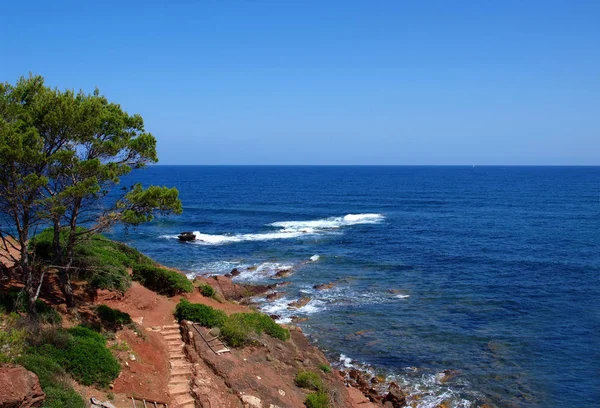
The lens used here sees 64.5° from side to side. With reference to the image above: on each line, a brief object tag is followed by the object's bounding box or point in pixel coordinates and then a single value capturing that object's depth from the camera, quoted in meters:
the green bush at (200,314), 23.86
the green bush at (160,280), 29.11
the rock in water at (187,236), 62.53
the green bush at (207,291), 31.08
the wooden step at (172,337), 22.41
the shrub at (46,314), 18.92
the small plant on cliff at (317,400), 19.84
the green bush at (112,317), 21.40
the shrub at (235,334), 22.88
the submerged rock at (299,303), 37.81
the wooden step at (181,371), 19.47
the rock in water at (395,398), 24.36
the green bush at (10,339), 15.12
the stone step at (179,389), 18.11
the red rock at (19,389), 13.07
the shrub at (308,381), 21.56
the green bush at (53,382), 14.26
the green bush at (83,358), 16.66
